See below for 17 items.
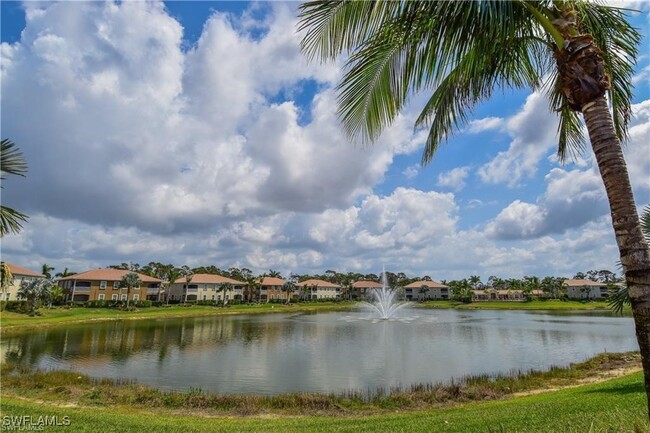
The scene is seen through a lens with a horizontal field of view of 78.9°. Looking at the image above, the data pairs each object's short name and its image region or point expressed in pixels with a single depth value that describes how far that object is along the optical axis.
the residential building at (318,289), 117.56
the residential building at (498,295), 125.19
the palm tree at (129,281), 71.15
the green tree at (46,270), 75.54
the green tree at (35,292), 53.25
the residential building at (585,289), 112.81
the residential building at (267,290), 104.96
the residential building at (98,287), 72.62
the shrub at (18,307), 51.24
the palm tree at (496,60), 3.78
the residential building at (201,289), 90.50
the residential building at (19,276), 65.40
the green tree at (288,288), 106.75
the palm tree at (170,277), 91.81
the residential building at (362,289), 127.50
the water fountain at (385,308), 62.87
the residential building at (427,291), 129.50
